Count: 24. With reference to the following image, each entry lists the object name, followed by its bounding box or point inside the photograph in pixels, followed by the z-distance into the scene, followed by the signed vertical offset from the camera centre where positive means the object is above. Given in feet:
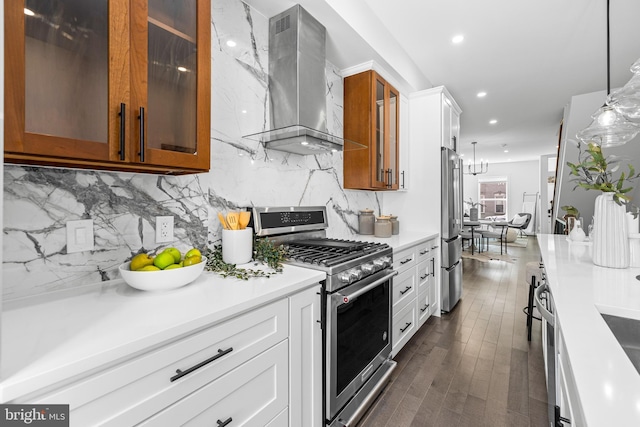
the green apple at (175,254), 4.06 -0.62
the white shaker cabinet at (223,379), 2.42 -1.73
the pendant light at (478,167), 36.28 +5.32
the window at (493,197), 36.32 +1.62
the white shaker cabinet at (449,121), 10.78 +3.51
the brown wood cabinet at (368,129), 8.87 +2.50
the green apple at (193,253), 4.17 -0.63
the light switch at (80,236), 3.84 -0.36
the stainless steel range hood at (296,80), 6.29 +2.87
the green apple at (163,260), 3.84 -0.68
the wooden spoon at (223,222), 5.30 -0.24
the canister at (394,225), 9.80 -0.53
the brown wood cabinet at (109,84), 2.77 +1.40
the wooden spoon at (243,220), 5.41 -0.20
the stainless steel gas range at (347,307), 4.83 -1.80
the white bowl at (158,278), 3.58 -0.86
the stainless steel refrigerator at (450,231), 10.52 -0.80
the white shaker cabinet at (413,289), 7.49 -2.33
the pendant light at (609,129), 6.35 +1.79
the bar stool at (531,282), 8.92 -2.20
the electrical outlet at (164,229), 4.72 -0.32
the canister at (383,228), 9.39 -0.59
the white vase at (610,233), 4.79 -0.38
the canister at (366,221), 9.91 -0.39
